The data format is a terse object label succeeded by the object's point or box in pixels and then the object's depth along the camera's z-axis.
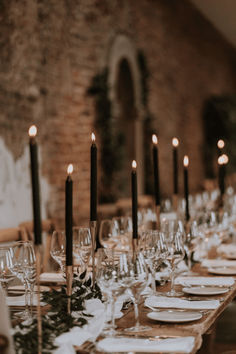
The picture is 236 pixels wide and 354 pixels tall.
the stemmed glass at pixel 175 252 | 2.18
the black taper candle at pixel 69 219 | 1.65
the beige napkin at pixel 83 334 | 1.46
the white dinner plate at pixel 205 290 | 2.16
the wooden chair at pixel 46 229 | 3.51
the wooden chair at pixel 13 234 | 3.60
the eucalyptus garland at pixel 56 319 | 1.44
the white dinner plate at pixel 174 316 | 1.73
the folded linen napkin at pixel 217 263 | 2.80
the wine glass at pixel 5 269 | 1.94
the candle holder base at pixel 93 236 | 1.97
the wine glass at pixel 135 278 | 1.65
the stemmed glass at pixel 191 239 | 2.63
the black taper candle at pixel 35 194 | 1.45
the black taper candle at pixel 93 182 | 1.96
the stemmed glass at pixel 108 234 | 2.88
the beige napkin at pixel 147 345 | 1.42
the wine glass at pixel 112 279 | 1.64
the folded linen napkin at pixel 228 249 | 3.22
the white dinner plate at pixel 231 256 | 3.09
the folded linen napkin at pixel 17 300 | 2.04
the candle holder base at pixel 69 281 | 1.69
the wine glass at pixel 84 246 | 2.13
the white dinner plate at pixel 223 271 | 2.63
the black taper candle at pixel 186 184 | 2.74
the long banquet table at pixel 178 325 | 1.60
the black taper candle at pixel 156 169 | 2.36
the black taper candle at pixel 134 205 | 1.98
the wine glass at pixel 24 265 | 1.95
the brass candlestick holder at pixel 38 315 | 1.43
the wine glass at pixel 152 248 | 2.06
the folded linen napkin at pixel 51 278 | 2.47
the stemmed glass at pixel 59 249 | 2.08
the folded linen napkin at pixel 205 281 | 2.35
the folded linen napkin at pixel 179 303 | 1.93
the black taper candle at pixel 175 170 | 2.75
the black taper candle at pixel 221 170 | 2.92
